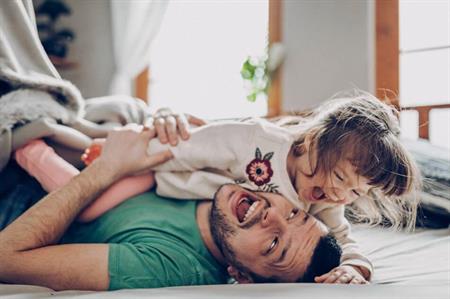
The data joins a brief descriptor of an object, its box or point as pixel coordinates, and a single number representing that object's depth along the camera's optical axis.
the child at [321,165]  0.70
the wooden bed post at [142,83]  2.30
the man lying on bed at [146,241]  0.64
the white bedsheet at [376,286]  0.53
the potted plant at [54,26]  1.36
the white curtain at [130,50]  2.11
